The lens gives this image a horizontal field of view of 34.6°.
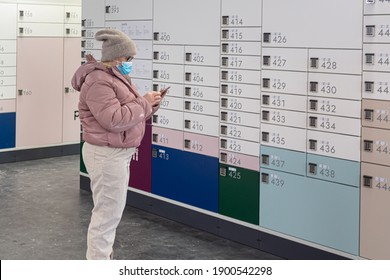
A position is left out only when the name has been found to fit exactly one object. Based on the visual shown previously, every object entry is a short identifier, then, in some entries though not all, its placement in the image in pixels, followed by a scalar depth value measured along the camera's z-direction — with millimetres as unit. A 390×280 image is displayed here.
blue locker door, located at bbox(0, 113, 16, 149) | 6840
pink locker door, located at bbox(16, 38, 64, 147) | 6953
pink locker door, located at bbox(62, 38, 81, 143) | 7270
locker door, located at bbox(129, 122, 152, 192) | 5016
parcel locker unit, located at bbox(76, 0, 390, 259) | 3439
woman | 3117
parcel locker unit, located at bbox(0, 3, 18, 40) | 6695
